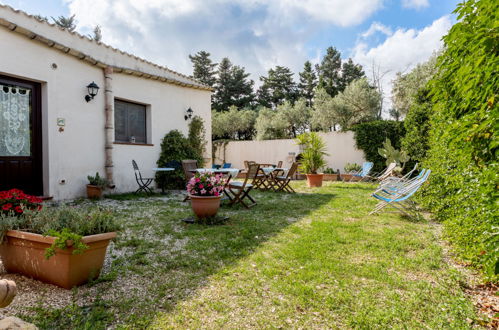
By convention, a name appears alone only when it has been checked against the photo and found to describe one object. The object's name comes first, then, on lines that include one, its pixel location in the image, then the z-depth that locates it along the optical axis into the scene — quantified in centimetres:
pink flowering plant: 449
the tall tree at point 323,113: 1923
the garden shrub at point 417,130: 973
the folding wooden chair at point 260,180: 826
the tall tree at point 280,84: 3145
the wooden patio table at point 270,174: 801
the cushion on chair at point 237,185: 573
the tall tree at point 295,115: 2200
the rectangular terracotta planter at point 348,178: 1172
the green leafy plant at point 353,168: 1229
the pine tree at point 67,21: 2703
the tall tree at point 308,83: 3065
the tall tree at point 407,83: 1611
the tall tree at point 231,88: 3056
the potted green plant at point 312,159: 962
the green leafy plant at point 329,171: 1259
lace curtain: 536
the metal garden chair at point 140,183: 742
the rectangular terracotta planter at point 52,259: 223
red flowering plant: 257
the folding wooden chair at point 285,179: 811
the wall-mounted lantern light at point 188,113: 1021
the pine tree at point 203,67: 3164
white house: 543
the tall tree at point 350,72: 2856
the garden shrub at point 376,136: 1188
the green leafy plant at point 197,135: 1027
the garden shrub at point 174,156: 895
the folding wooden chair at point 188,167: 651
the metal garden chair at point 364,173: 1089
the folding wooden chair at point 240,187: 570
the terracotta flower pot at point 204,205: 441
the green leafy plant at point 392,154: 1073
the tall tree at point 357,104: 1862
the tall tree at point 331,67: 2989
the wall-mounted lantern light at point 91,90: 682
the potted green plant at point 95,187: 664
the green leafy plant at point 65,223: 214
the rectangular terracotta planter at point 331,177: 1216
